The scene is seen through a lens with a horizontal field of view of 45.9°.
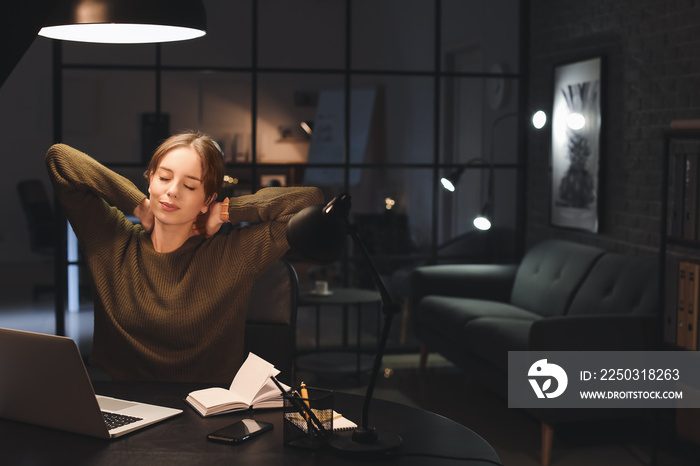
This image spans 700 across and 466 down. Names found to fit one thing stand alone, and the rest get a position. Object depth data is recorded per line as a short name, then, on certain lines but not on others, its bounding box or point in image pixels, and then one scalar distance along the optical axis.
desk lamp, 1.49
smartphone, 1.58
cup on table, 4.77
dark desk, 1.49
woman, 2.09
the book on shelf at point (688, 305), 3.25
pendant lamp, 1.74
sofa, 3.49
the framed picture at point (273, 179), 5.22
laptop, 1.54
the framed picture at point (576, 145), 4.60
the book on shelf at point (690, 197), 3.26
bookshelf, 3.25
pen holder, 1.56
